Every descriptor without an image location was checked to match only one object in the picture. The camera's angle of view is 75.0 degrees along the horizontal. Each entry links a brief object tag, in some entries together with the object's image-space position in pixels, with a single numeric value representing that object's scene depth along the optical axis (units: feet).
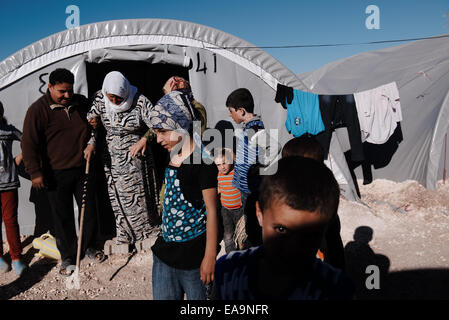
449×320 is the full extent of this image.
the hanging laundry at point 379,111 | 16.51
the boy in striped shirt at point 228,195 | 10.54
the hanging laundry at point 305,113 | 15.88
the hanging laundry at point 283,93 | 15.83
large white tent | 14.03
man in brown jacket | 10.84
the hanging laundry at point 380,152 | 20.30
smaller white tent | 18.06
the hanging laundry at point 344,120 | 16.34
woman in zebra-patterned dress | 11.87
